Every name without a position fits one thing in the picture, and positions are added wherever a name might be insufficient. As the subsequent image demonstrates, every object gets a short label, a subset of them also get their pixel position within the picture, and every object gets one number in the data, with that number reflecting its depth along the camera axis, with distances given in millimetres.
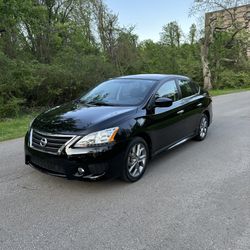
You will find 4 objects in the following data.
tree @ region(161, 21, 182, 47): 30209
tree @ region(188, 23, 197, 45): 27466
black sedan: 3492
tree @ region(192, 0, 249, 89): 21967
